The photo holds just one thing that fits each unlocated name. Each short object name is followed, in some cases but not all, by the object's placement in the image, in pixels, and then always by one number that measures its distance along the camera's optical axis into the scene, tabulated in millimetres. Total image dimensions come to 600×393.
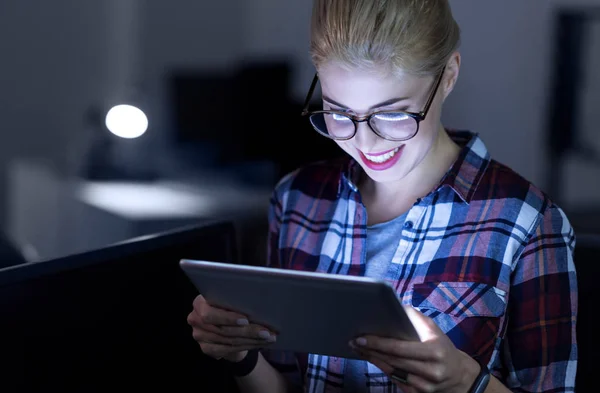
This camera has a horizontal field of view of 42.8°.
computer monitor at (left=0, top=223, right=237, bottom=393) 1101
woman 1214
